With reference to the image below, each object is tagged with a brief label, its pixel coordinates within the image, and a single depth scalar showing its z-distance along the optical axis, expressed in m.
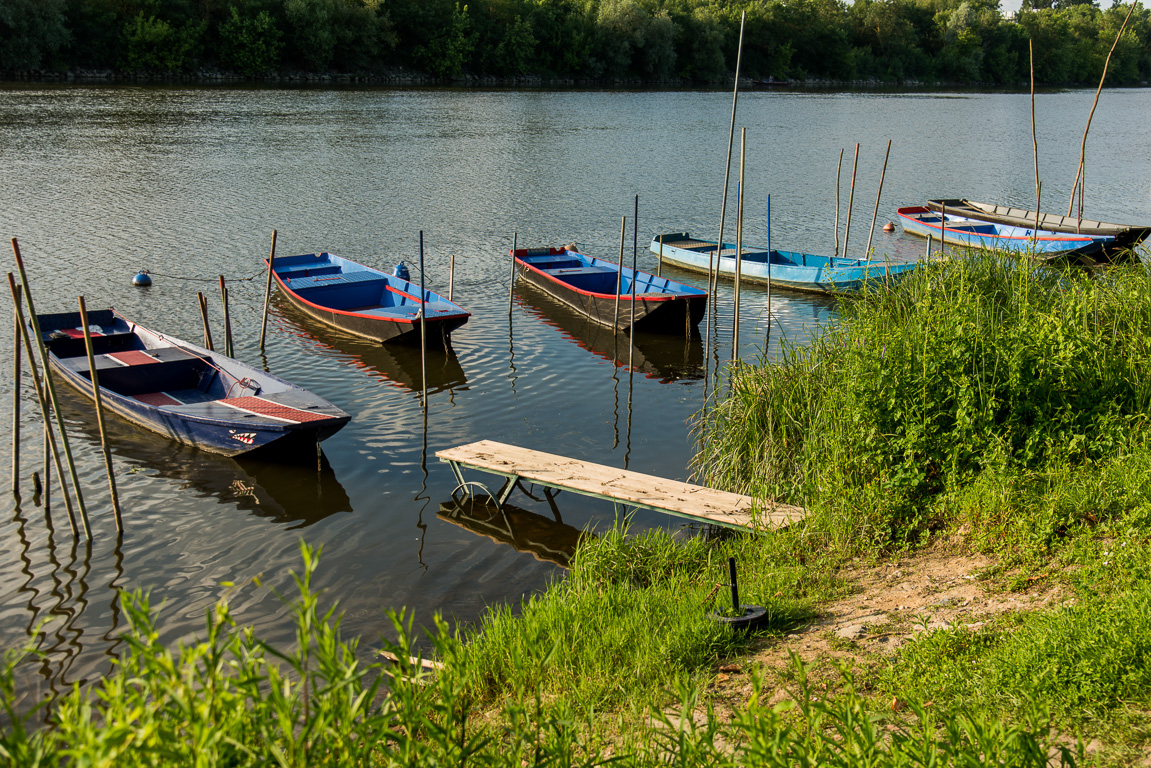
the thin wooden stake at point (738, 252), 12.22
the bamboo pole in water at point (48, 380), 8.90
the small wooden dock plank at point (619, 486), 8.85
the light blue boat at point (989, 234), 23.75
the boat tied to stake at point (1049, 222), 25.48
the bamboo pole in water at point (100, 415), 9.25
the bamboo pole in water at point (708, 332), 18.20
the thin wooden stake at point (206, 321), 14.41
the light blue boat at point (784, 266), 20.84
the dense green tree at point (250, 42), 68.62
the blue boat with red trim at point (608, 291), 18.14
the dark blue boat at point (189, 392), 11.92
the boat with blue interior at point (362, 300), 17.36
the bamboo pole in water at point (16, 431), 9.64
